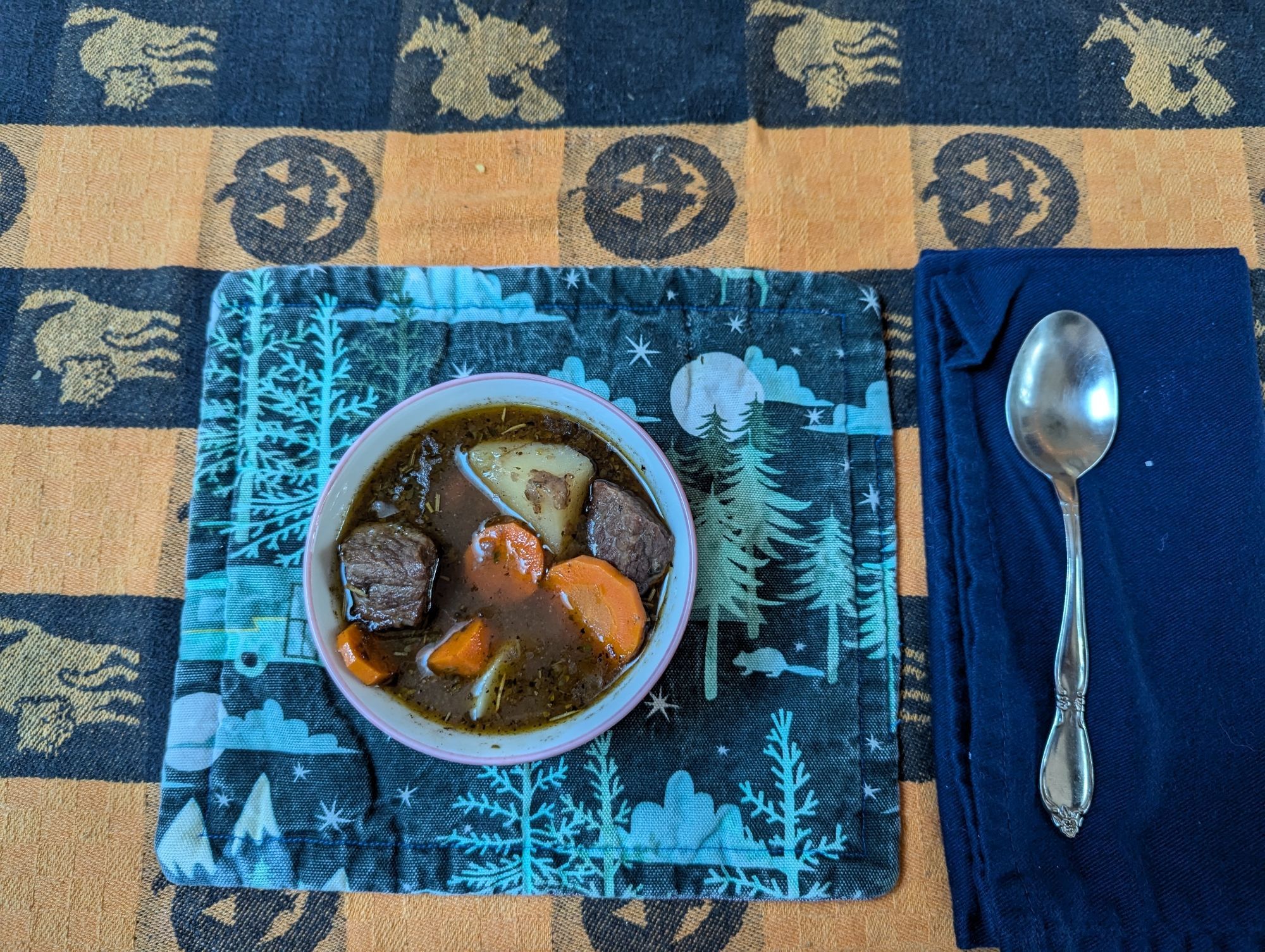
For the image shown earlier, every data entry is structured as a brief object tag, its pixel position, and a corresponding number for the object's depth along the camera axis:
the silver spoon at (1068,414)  0.32
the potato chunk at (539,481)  0.30
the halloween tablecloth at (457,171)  0.34
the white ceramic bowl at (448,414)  0.29
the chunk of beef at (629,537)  0.30
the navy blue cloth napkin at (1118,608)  0.31
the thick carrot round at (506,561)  0.30
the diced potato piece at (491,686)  0.30
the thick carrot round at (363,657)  0.29
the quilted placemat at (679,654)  0.32
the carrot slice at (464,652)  0.30
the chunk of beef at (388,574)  0.29
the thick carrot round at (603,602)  0.30
